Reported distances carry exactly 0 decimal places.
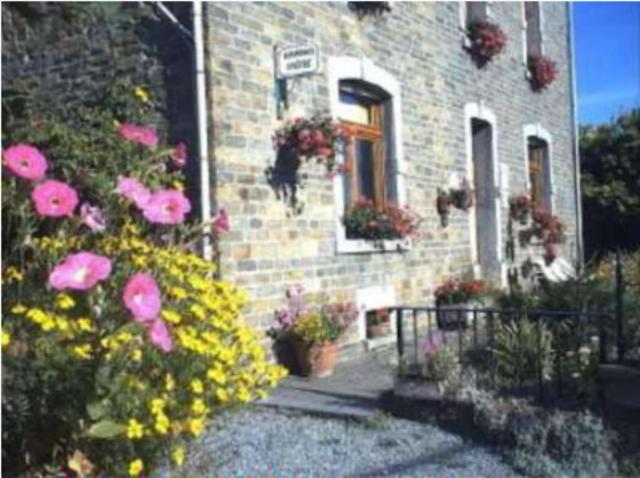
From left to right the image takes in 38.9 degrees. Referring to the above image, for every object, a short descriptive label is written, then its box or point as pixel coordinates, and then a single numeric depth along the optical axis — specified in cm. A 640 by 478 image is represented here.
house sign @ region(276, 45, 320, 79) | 817
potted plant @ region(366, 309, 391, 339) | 978
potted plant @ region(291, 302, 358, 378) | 807
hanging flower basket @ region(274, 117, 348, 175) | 832
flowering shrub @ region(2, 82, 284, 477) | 360
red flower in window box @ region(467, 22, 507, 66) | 1263
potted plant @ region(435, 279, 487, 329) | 1114
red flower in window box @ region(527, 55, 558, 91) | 1491
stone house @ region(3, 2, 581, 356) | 783
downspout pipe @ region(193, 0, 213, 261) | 750
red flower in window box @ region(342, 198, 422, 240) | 960
